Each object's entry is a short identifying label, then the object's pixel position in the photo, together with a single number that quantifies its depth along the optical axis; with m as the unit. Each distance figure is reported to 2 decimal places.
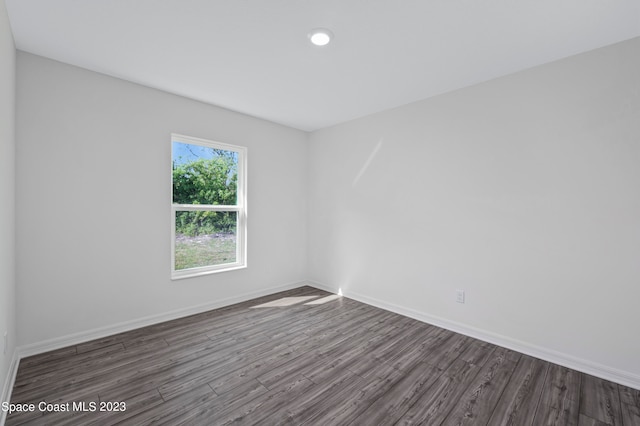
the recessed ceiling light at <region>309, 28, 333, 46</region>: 2.02
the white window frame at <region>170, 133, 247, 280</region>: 3.25
